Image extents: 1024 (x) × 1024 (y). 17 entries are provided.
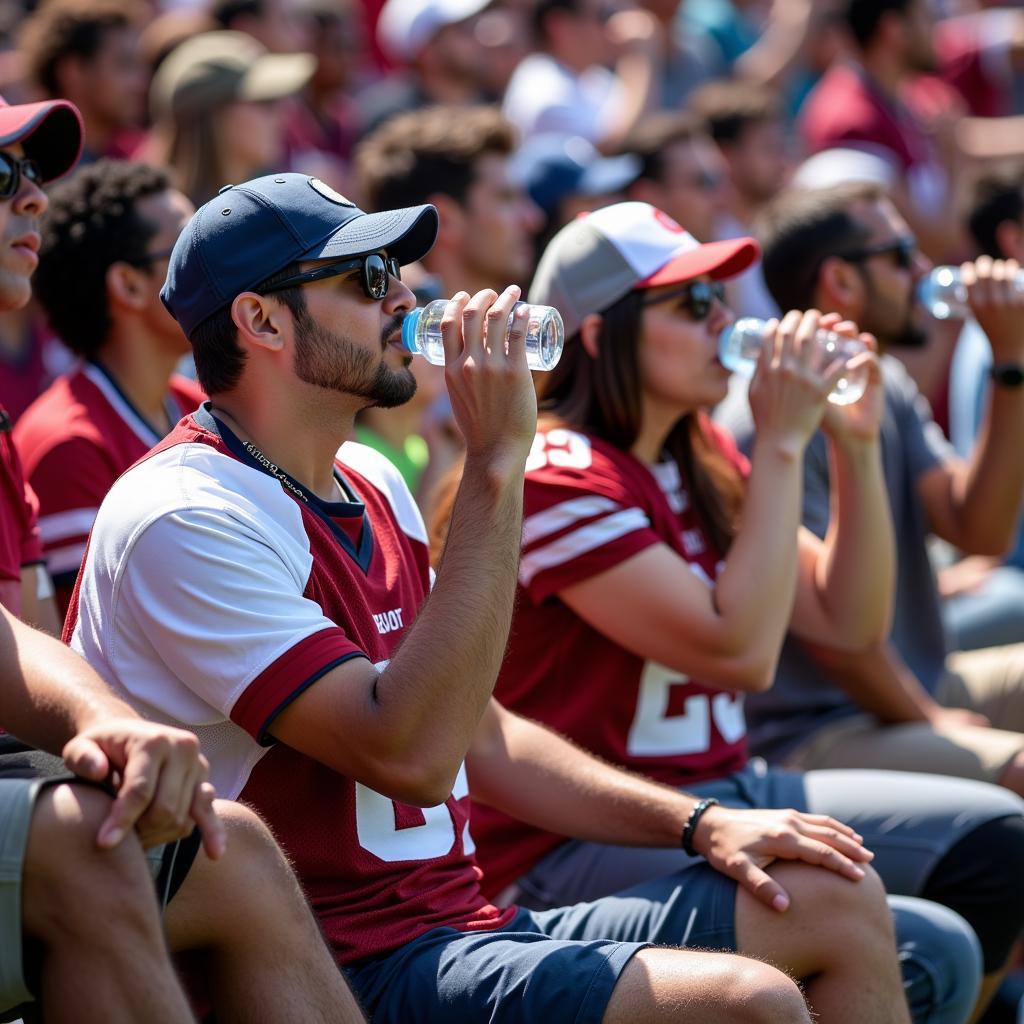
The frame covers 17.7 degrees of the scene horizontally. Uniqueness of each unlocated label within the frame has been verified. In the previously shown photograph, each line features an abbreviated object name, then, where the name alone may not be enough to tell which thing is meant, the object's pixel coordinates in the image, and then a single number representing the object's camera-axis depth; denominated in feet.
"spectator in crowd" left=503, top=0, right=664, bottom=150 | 52.95
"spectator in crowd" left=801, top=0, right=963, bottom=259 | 52.19
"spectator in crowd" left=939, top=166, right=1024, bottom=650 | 34.71
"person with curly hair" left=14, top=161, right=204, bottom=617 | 24.41
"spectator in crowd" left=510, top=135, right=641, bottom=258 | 44.91
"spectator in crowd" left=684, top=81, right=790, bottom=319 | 51.88
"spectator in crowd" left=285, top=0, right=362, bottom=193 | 49.62
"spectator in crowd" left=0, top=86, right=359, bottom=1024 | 12.70
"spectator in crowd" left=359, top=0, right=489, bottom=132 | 53.11
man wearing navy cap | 15.26
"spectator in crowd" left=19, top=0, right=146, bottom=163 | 42.06
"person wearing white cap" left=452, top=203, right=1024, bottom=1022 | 21.29
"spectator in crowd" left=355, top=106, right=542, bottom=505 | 38.17
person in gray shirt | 27.61
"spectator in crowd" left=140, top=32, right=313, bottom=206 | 39.29
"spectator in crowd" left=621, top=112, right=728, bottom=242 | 44.93
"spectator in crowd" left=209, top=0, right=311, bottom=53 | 50.67
